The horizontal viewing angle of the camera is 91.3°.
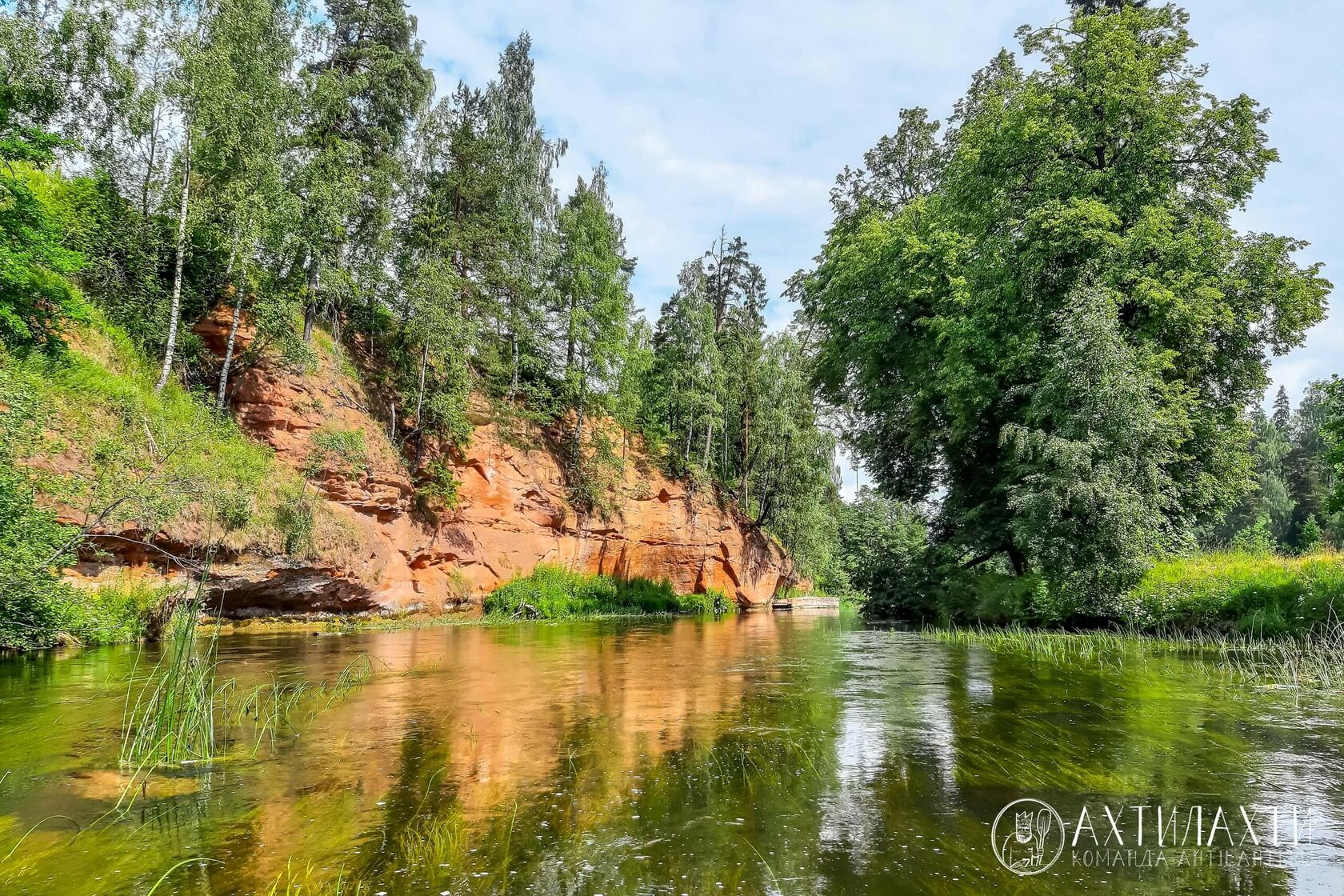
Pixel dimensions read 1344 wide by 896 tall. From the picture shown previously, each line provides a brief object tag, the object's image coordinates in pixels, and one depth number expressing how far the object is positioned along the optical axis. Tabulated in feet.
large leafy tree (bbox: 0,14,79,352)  43.62
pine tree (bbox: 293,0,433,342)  75.97
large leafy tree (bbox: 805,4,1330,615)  52.85
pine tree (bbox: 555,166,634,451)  108.99
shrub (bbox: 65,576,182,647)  39.60
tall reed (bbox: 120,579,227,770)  16.29
